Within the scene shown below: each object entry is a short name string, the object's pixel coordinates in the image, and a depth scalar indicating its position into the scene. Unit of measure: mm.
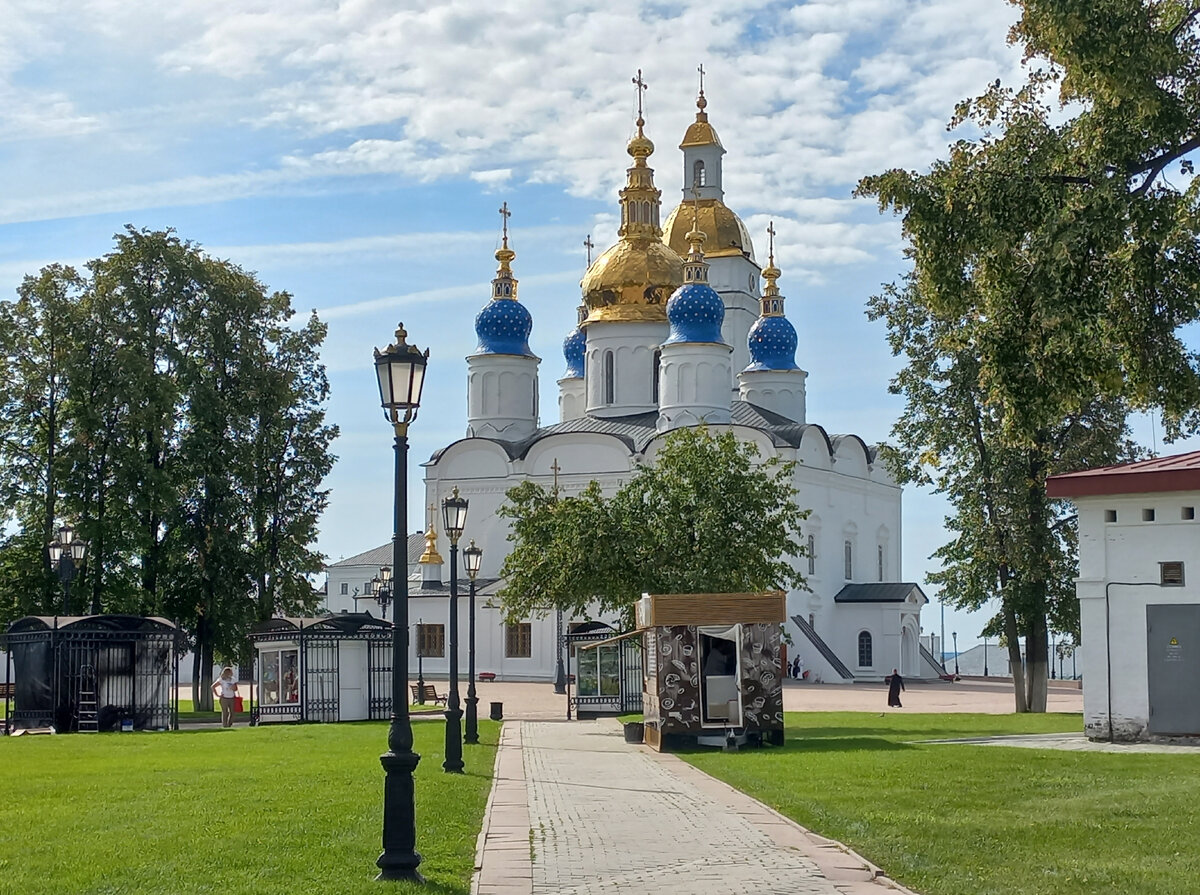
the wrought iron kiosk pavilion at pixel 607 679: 34656
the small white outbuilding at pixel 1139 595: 21266
